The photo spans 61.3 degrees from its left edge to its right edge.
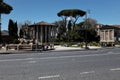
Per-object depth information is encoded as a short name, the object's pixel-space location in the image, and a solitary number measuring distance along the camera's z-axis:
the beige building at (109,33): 38.54
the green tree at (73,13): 34.92
